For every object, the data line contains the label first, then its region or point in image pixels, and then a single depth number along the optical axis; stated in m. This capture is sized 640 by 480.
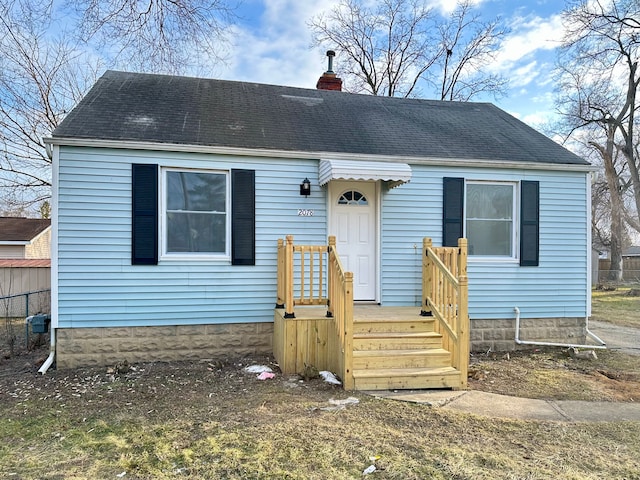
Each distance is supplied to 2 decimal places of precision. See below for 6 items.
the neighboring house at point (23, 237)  17.47
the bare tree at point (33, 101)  14.77
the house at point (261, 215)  5.71
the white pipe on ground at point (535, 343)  6.84
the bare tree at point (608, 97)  18.12
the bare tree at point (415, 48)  19.61
